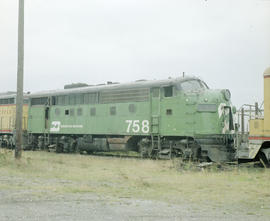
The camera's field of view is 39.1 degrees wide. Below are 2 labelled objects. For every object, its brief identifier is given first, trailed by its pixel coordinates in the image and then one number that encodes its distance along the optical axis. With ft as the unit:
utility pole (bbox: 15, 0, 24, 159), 50.21
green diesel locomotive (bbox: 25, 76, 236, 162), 51.88
